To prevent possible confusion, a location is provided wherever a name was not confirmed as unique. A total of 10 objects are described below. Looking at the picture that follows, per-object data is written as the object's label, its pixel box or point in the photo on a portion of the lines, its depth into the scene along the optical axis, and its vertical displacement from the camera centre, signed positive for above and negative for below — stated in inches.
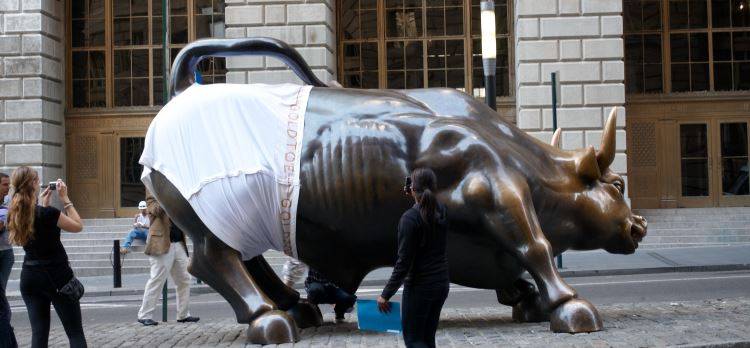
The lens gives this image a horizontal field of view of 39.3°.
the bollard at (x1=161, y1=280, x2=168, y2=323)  469.2 -48.8
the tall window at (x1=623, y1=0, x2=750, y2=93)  984.9 +132.8
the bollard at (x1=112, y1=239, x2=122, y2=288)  738.8 -51.4
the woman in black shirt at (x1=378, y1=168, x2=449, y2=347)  232.7 -16.5
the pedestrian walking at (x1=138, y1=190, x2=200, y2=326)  458.0 -28.6
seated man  683.7 -23.1
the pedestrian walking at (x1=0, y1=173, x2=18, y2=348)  315.6 -21.1
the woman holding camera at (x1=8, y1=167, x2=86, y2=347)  291.4 -16.4
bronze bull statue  306.2 -2.9
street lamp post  553.9 +75.2
